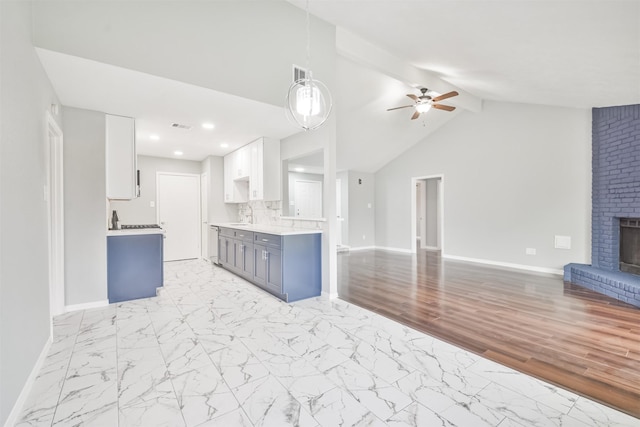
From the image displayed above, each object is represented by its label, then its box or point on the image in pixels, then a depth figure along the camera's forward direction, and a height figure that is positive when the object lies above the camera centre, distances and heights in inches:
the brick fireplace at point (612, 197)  162.9 +7.2
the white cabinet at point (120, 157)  148.5 +27.9
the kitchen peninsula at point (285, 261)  147.2 -27.2
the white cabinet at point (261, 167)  193.3 +30.2
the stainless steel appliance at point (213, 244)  240.2 -28.5
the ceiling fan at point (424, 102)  193.0 +71.5
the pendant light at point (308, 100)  94.0 +35.8
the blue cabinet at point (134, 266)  148.8 -29.1
